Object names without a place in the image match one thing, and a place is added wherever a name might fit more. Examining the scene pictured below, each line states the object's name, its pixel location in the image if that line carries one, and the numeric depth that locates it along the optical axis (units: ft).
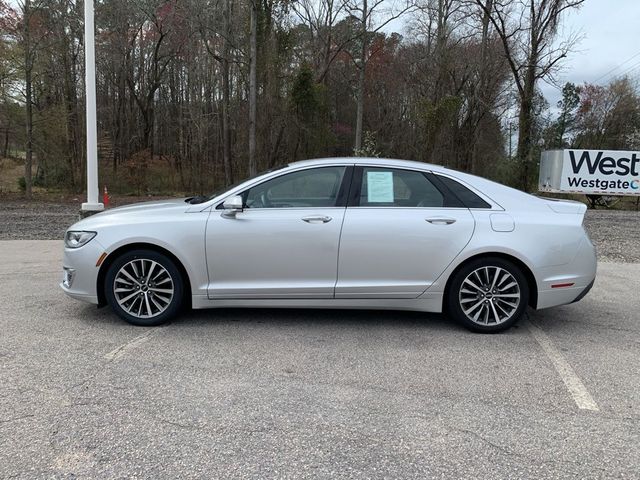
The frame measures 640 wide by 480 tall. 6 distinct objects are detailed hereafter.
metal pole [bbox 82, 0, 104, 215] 33.94
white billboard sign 73.20
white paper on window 16.38
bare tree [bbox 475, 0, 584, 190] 86.17
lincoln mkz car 15.85
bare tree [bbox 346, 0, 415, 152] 86.17
